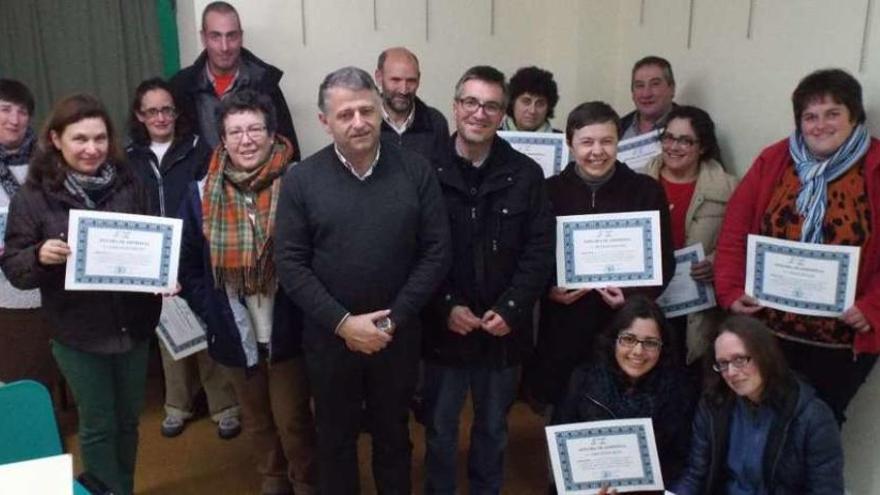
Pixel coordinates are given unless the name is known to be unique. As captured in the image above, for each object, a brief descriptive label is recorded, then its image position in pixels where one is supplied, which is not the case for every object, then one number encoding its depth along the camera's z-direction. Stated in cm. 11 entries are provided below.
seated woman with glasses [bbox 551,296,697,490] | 244
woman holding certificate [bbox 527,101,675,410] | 249
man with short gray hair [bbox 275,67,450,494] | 222
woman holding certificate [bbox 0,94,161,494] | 237
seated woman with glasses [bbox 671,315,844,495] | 219
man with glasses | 240
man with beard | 330
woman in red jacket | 237
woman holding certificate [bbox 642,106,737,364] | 287
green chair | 193
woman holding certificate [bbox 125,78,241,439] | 313
